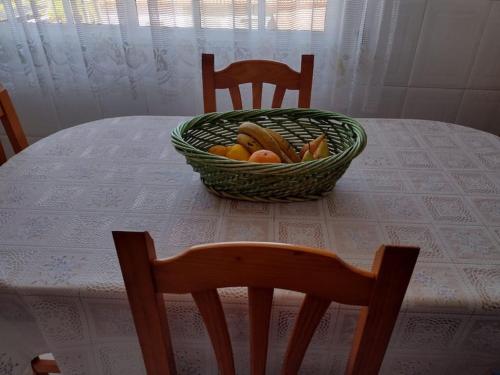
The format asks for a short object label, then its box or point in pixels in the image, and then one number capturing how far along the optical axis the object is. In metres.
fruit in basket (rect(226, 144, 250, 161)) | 0.74
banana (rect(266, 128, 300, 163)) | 0.77
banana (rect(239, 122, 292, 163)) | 0.75
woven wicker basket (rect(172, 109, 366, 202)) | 0.66
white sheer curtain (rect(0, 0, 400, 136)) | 1.31
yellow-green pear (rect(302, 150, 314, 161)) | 0.73
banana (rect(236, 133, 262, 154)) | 0.75
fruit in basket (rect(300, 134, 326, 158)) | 0.75
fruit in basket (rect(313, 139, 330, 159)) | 0.74
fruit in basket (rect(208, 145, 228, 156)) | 0.76
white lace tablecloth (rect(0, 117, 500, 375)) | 0.54
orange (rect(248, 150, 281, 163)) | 0.71
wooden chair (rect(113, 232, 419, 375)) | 0.37
